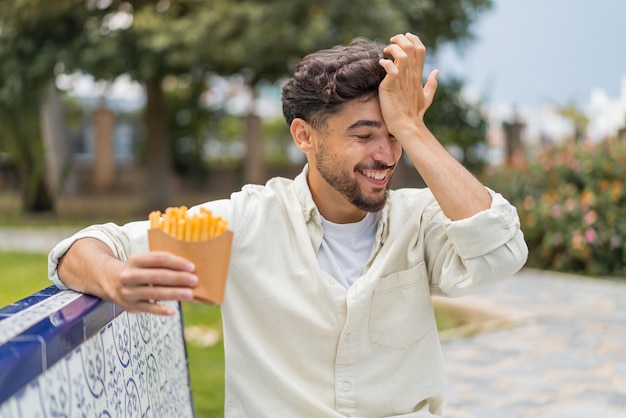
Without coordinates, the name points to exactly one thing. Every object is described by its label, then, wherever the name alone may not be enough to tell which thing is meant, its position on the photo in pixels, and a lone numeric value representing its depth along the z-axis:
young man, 1.92
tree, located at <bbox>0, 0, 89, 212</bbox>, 12.58
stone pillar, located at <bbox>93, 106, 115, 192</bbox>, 21.05
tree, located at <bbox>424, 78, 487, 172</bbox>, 17.92
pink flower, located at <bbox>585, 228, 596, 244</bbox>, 8.84
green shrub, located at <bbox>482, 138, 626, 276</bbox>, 8.91
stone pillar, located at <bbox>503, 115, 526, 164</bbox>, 18.23
